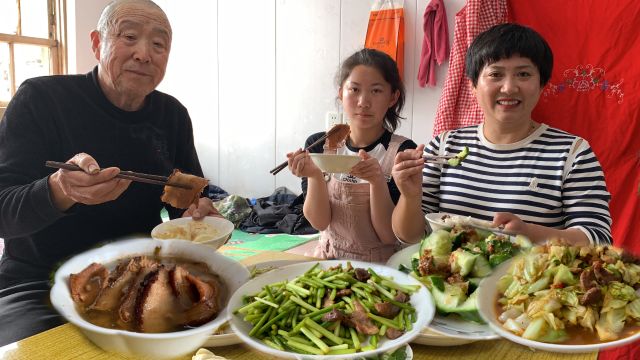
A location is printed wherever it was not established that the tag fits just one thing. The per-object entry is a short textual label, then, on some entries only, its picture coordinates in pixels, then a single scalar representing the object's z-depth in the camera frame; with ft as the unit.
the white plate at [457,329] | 1.89
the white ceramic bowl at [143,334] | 1.33
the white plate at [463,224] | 2.25
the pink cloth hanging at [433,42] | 8.53
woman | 3.61
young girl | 3.97
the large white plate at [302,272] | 1.53
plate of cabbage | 1.58
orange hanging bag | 9.12
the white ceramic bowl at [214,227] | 1.97
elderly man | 2.54
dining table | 1.93
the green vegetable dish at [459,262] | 1.88
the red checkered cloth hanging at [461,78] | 7.43
